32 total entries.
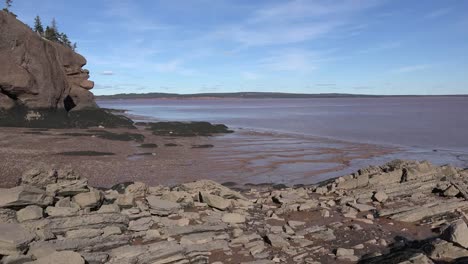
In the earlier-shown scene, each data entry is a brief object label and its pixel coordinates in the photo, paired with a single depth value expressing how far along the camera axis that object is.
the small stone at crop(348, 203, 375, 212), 11.86
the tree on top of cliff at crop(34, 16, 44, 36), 67.12
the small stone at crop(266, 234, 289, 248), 9.06
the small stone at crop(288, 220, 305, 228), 10.55
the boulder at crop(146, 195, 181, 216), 10.38
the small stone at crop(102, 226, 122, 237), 8.65
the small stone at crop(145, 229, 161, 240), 8.91
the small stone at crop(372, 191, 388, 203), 12.62
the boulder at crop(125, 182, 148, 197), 12.31
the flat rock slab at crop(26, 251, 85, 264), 6.69
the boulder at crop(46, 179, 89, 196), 9.95
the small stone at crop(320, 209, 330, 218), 11.49
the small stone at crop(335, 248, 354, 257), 8.62
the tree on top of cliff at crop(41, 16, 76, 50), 65.38
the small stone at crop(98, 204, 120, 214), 9.48
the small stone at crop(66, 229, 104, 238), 8.30
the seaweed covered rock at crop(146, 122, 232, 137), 40.12
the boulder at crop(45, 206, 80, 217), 8.83
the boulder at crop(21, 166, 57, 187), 10.26
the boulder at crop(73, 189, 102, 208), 9.72
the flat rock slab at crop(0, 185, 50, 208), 8.52
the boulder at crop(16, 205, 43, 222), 8.36
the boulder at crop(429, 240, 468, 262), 7.59
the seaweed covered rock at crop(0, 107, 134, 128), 36.44
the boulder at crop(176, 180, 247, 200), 12.86
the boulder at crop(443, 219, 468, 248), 7.82
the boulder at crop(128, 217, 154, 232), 9.22
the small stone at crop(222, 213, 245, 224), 10.41
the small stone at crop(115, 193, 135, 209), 10.69
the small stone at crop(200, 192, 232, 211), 11.33
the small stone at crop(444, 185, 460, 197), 12.77
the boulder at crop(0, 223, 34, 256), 6.88
